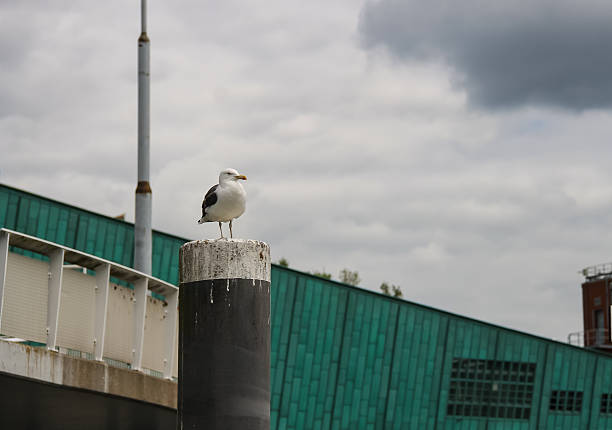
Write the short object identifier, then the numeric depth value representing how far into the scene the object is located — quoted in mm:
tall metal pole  18891
